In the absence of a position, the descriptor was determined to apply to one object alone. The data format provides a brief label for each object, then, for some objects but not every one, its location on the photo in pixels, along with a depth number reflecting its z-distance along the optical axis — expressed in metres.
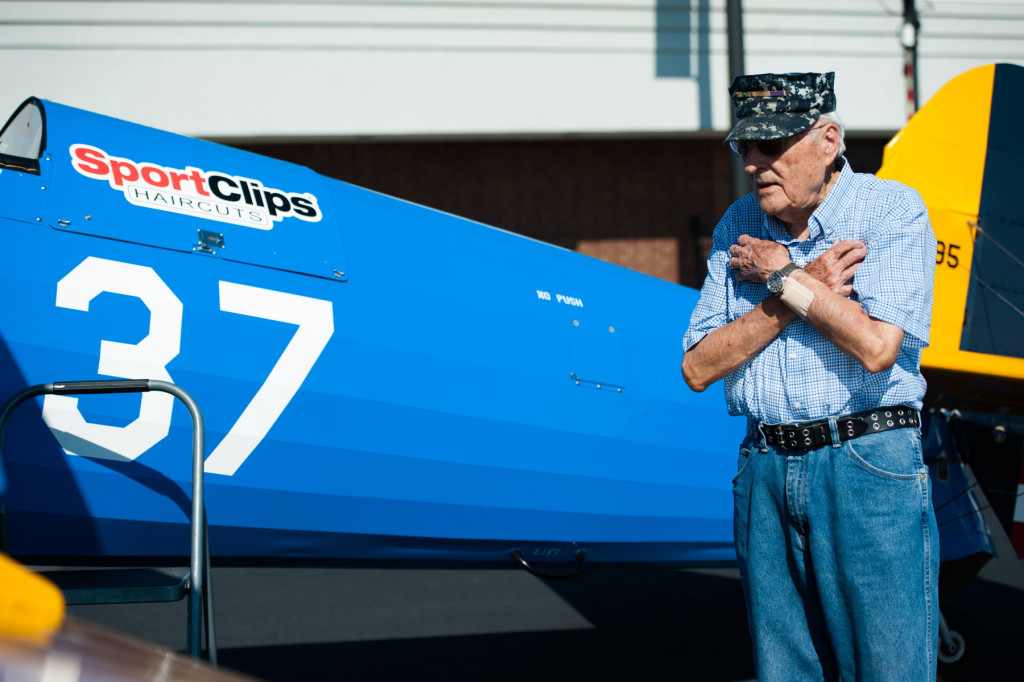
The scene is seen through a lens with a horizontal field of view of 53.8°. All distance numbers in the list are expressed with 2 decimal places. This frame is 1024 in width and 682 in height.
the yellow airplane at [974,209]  3.87
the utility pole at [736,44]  8.78
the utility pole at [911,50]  10.84
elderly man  2.14
